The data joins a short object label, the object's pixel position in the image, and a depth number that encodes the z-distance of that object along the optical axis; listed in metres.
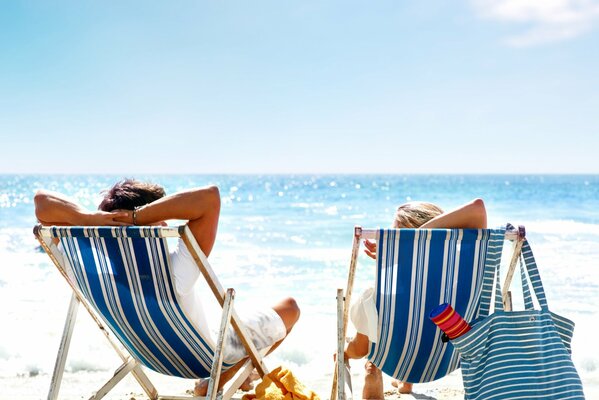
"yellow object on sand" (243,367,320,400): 2.76
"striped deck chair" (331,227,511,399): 2.41
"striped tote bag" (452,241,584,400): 2.20
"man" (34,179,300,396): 2.42
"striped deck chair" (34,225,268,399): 2.42
